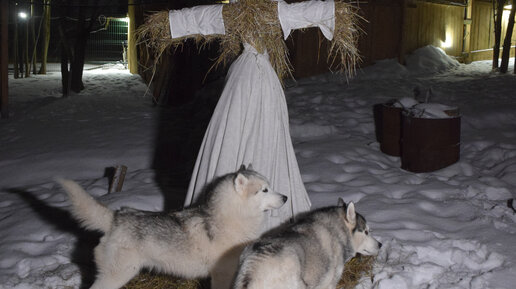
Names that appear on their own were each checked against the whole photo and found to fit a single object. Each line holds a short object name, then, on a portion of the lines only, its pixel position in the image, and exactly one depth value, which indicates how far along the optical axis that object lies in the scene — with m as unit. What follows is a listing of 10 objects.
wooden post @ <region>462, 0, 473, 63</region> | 23.14
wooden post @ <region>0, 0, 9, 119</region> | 13.49
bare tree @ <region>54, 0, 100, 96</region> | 15.70
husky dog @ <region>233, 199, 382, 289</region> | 3.59
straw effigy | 4.87
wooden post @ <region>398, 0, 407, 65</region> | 18.42
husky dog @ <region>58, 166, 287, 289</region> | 4.27
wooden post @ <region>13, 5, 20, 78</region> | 19.84
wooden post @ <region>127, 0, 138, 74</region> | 20.90
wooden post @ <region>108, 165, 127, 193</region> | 7.21
